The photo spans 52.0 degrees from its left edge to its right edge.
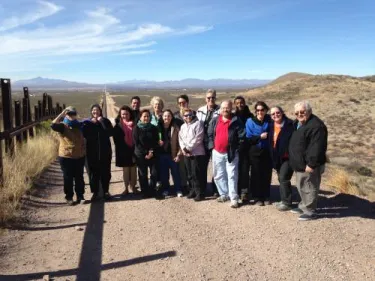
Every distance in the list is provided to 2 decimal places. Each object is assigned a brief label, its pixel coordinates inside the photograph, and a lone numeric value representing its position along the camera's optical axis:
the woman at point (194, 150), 7.04
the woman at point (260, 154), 6.67
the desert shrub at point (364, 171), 13.45
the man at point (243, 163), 7.01
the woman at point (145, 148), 7.24
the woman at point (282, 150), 6.38
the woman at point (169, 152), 7.38
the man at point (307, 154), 5.79
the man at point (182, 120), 7.37
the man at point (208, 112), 7.11
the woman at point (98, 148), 7.21
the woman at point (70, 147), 6.87
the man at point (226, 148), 6.72
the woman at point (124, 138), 7.49
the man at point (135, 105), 7.84
